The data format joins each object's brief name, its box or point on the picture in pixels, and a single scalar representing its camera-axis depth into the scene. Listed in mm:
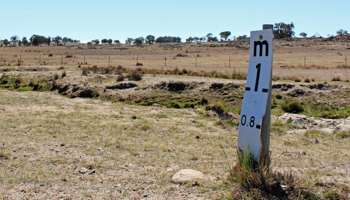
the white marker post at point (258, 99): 5520
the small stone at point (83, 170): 7285
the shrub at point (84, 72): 27658
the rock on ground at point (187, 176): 6406
